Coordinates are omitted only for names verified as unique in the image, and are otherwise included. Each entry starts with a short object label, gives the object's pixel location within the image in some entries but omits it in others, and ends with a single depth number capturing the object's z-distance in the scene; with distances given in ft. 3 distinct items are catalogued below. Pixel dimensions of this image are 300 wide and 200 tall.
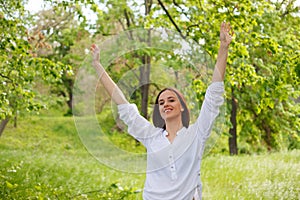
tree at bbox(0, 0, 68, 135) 18.86
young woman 9.00
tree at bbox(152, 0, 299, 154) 17.48
